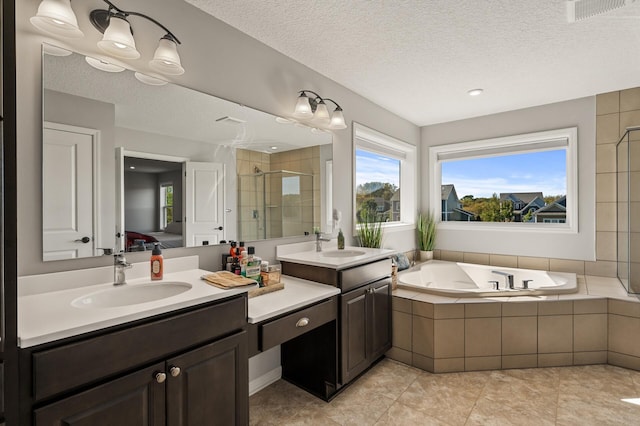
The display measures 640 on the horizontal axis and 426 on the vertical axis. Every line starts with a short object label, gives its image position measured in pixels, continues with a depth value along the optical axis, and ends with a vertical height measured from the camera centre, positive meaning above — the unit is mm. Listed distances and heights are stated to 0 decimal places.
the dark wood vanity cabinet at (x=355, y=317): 2080 -742
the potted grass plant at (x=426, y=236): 4027 -312
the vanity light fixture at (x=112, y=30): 1224 +735
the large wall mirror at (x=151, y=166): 1366 +246
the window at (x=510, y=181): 3418 +344
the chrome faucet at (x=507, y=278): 3158 -676
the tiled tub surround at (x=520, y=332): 2480 -934
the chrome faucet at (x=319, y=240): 2572 -228
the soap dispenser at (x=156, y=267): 1544 -259
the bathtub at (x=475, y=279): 2637 -664
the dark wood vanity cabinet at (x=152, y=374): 944 -549
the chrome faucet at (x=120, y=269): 1450 -251
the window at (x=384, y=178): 3359 +382
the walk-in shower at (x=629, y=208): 2731 +17
